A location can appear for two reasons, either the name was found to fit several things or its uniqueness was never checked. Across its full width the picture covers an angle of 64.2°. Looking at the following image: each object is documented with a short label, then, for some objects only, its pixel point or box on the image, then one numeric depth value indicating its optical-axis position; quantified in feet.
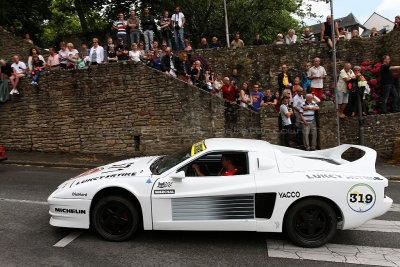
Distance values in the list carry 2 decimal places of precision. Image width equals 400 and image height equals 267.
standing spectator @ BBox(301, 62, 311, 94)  42.42
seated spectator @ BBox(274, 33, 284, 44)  48.91
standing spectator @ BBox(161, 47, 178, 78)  38.92
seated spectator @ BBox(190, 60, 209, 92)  39.37
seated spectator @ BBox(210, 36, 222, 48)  52.80
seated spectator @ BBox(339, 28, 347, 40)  52.63
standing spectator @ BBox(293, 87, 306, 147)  34.86
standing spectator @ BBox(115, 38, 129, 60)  40.60
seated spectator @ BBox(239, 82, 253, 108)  38.91
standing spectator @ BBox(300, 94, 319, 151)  34.94
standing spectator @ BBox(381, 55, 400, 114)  37.29
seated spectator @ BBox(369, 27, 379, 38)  50.66
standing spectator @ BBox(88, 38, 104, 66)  40.68
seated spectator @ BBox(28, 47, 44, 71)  41.56
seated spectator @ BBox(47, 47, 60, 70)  42.47
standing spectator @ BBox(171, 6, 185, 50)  49.34
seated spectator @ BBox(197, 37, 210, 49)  52.38
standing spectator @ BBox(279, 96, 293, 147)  35.29
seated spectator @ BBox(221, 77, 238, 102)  39.29
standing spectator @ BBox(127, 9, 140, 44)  47.24
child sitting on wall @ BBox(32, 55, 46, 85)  40.96
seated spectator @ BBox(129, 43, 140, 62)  40.68
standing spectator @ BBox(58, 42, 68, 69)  42.11
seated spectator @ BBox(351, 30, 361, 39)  48.32
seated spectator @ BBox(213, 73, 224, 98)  40.70
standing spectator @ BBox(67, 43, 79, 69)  41.60
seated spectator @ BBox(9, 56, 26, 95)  42.04
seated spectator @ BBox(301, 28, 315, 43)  49.00
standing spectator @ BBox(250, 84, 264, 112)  40.18
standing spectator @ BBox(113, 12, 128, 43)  46.55
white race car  14.82
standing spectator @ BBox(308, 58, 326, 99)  38.19
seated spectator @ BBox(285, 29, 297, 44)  49.38
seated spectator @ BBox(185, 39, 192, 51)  50.29
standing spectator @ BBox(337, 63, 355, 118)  36.82
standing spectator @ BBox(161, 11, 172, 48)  49.06
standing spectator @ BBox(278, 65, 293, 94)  40.01
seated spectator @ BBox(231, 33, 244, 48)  50.88
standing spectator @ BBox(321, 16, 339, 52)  44.52
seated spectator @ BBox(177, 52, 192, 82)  39.86
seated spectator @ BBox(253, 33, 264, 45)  51.22
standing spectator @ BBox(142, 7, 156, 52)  47.06
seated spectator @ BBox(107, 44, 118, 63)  39.70
